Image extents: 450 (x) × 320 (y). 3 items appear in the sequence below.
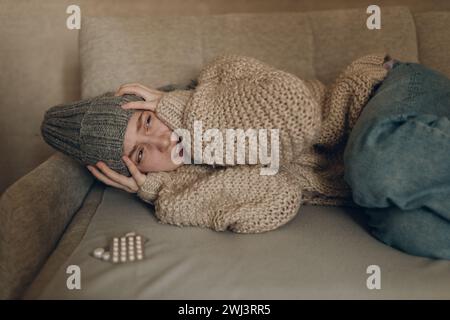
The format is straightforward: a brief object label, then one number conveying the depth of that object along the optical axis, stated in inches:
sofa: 25.8
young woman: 28.1
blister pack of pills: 28.6
